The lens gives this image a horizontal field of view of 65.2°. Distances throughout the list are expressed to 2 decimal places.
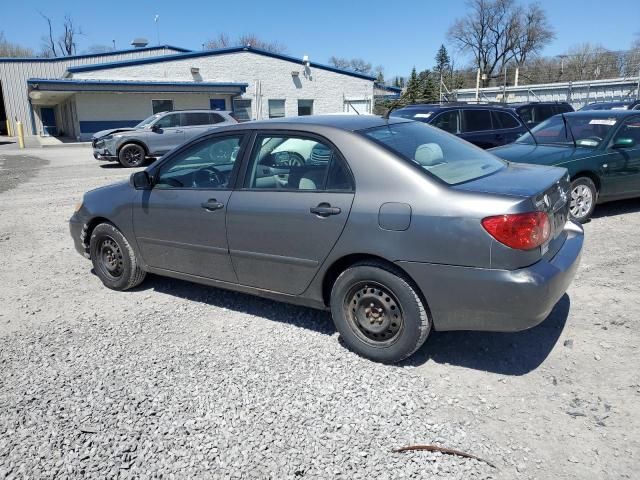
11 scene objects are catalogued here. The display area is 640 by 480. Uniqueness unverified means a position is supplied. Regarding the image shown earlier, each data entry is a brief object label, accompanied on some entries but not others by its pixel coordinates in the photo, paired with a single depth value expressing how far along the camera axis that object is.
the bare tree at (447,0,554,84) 69.00
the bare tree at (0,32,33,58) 62.81
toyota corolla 2.94
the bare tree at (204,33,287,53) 76.50
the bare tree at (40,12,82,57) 70.62
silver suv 15.15
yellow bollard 26.09
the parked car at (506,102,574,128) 15.87
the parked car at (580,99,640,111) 19.41
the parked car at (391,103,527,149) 10.20
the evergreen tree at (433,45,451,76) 91.75
